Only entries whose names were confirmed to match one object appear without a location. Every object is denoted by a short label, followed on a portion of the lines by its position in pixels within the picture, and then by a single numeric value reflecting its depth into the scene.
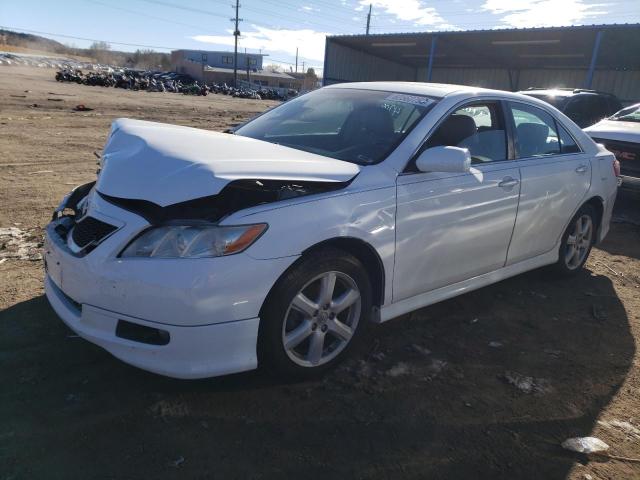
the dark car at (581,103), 9.75
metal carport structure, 21.94
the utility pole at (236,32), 65.05
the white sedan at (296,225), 2.33
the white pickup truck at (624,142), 7.04
